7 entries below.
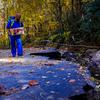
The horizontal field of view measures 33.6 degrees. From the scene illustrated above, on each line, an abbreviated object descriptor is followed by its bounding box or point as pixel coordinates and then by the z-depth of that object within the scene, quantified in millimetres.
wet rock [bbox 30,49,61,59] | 7575
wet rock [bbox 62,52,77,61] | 6670
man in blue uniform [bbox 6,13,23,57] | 7643
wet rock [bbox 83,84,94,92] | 3447
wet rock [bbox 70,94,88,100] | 3152
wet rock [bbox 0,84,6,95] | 3298
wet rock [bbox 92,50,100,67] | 4575
